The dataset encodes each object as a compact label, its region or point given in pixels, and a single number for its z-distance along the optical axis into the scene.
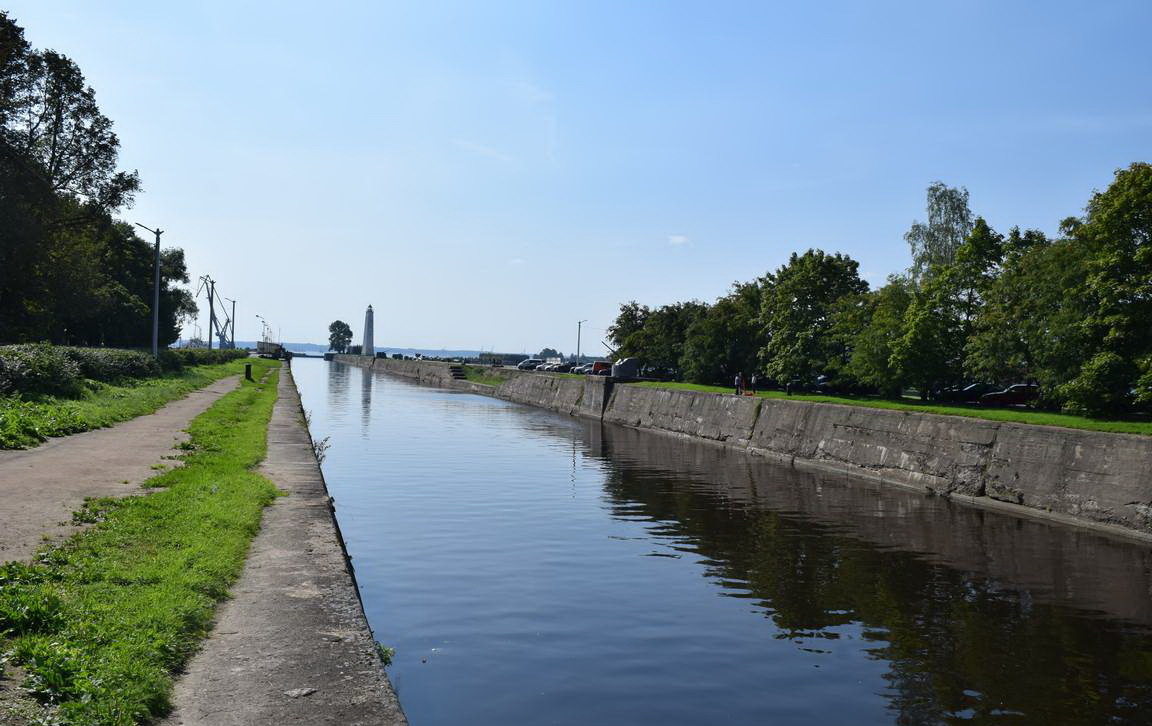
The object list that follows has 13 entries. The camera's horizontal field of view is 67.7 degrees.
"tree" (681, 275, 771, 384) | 55.47
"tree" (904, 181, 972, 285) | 61.75
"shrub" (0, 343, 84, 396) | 24.36
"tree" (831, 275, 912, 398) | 39.06
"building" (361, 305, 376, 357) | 175.88
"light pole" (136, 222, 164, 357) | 54.30
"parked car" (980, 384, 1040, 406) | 42.84
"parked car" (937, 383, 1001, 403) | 44.48
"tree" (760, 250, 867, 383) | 46.28
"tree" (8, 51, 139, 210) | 45.75
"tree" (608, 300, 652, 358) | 86.06
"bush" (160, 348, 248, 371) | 58.51
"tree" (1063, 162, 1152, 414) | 23.97
